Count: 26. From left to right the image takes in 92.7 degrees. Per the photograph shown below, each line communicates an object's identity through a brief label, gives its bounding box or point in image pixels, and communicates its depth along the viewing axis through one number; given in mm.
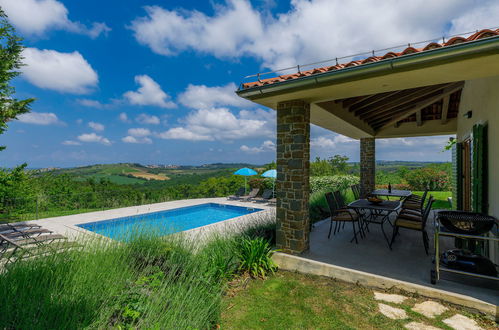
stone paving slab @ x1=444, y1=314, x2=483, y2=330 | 2855
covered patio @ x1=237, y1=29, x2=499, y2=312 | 3152
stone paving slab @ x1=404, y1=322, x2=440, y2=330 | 2865
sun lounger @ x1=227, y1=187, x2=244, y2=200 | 14844
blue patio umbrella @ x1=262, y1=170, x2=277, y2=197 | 13039
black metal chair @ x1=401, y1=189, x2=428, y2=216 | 6555
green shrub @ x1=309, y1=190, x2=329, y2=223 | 8008
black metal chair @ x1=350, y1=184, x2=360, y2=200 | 9116
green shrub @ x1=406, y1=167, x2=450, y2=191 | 16422
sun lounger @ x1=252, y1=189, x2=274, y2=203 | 13782
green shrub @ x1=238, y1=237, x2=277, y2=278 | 4418
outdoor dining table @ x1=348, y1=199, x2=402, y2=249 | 5762
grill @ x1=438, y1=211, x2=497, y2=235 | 3348
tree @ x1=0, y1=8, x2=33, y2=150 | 9227
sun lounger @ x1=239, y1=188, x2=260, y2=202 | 14376
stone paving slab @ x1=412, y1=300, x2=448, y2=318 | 3113
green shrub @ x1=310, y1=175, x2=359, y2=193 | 14258
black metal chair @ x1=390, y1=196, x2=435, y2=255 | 4878
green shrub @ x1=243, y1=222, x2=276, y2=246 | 5392
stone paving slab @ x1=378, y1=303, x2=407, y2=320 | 3094
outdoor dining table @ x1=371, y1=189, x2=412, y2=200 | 8406
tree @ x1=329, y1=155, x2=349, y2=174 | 21477
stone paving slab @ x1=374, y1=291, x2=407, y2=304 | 3449
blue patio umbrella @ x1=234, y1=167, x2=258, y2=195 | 13998
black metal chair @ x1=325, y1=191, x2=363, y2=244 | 5725
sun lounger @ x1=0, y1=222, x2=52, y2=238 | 5758
